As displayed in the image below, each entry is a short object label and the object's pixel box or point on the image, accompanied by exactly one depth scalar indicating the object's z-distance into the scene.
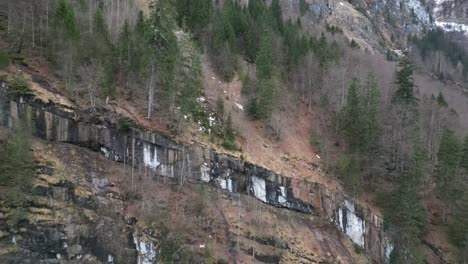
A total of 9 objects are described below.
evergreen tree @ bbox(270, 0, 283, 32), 65.76
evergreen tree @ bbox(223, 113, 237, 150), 37.83
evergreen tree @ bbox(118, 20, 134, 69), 37.03
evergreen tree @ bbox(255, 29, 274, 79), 48.88
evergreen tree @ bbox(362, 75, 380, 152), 45.41
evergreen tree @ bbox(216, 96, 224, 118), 40.57
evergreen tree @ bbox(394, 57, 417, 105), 49.27
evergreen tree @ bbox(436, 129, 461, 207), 44.16
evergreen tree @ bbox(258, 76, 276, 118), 44.50
